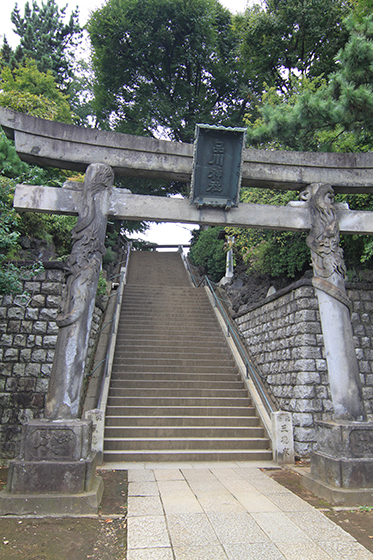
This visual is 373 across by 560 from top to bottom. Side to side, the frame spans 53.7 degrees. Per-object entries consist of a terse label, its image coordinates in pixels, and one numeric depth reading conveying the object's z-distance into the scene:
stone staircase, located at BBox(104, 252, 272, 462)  6.47
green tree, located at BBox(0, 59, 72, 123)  11.07
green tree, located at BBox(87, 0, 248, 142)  19.50
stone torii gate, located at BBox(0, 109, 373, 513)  4.14
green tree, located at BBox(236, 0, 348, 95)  14.66
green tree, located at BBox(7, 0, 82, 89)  18.67
